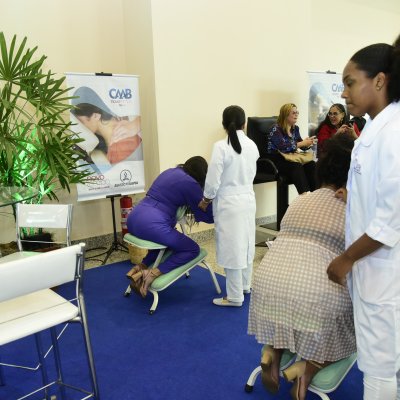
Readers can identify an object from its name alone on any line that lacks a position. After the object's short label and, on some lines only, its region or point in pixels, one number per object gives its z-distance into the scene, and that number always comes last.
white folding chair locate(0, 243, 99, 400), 1.30
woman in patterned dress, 1.48
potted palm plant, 2.80
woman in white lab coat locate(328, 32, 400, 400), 1.11
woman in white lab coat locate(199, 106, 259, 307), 2.52
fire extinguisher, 3.89
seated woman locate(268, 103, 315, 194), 4.00
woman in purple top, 2.73
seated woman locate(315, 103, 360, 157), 4.08
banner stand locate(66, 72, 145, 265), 3.48
